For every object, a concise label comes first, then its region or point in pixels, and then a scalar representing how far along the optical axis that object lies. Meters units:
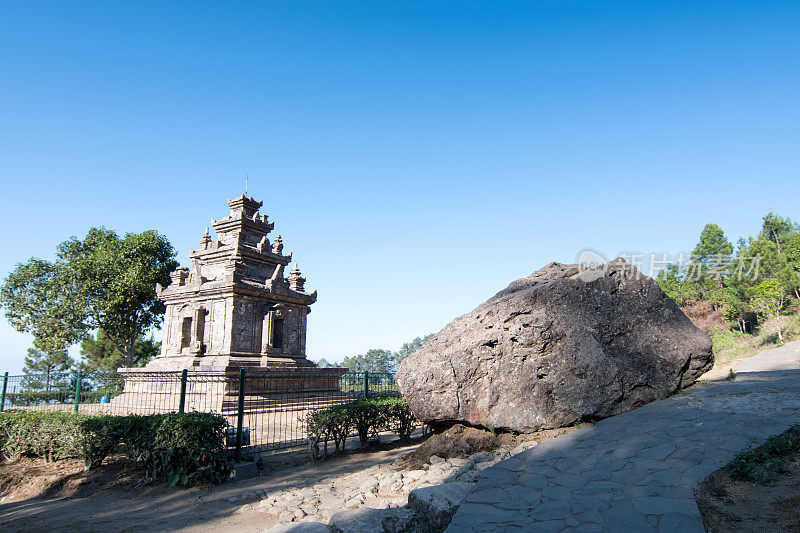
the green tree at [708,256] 41.52
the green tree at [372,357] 74.53
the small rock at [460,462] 6.38
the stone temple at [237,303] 17.73
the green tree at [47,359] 28.83
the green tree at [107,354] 33.34
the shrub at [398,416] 10.49
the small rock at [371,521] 4.71
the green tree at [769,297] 23.30
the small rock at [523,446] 6.36
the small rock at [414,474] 6.55
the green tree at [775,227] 45.97
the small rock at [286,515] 5.71
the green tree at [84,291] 26.14
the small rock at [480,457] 6.41
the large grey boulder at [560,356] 6.89
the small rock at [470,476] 5.60
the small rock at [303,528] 4.79
